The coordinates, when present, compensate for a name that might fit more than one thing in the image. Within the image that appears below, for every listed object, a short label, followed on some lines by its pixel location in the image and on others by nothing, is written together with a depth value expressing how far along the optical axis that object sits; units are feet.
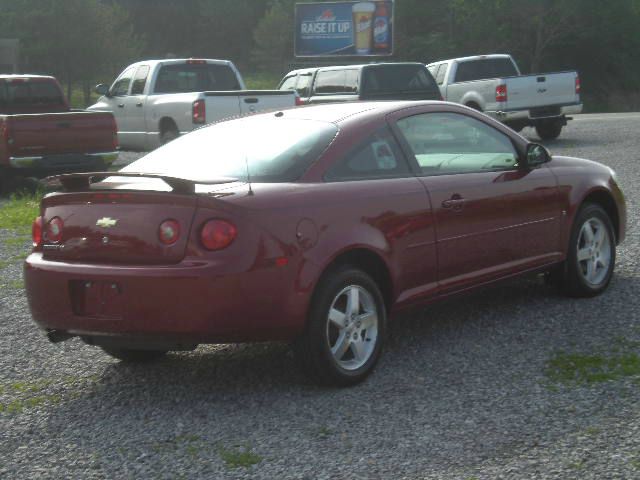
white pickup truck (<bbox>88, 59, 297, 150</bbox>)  59.82
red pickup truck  50.57
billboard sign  151.53
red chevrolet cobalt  16.87
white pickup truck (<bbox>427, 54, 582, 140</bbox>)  74.84
